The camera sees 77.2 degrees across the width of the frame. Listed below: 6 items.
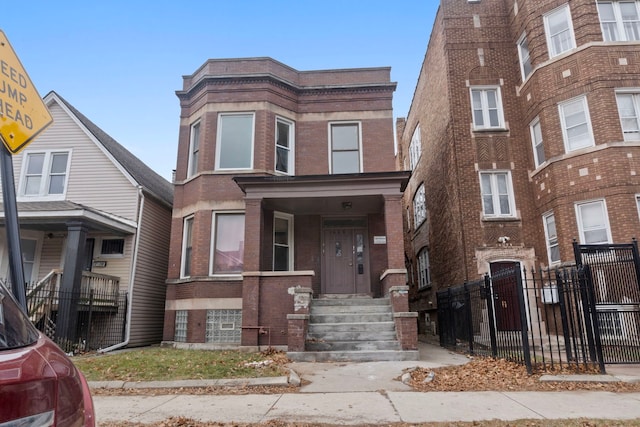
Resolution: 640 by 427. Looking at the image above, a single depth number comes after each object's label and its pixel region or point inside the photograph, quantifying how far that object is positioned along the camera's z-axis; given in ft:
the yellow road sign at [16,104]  11.30
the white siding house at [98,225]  41.63
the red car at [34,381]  4.88
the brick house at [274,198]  36.40
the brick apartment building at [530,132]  40.14
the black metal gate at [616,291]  26.73
